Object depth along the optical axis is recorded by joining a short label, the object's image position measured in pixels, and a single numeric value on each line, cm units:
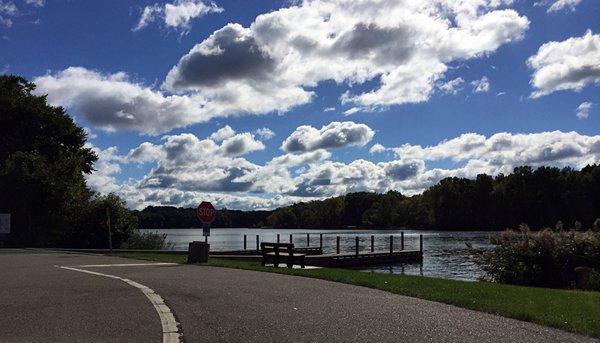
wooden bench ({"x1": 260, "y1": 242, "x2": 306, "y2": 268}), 2350
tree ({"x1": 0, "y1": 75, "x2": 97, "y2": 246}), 3706
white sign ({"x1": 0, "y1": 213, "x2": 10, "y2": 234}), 3394
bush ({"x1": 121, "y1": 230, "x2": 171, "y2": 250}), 3900
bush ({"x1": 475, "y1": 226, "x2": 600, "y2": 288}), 1875
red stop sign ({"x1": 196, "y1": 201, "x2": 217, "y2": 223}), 2228
